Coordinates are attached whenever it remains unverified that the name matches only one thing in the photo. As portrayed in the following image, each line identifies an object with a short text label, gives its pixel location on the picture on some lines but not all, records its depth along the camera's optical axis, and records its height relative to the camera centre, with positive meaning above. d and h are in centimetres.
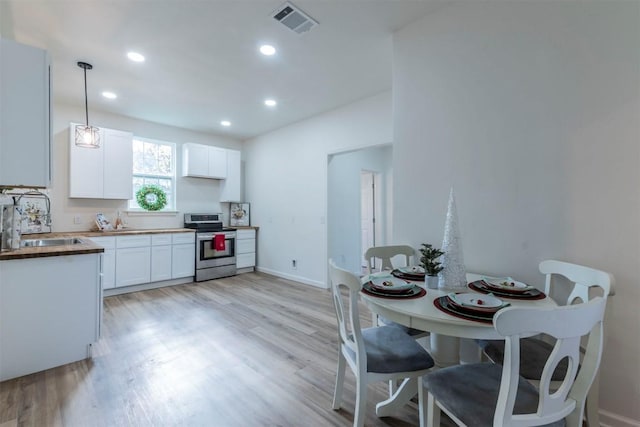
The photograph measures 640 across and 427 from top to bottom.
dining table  118 -47
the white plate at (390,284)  152 -39
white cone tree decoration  162 -25
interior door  620 +11
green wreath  481 +30
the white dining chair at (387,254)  223 -32
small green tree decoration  166 -29
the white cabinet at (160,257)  440 -67
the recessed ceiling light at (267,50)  268 +161
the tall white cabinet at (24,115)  194 +70
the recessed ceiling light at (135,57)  279 +159
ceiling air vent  219 +161
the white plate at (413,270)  191 -39
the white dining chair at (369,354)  138 -73
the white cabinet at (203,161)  512 +101
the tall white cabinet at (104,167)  403 +71
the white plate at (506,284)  153 -40
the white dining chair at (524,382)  85 -64
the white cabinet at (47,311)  204 -75
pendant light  305 +86
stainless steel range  489 -57
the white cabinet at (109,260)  392 -64
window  485 +87
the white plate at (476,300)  128 -41
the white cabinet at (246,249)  540 -66
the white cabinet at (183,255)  463 -68
